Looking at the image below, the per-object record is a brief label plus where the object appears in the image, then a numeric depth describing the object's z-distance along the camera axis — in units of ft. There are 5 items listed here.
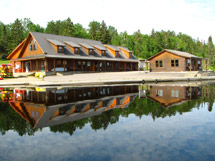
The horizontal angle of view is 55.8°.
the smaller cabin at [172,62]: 138.72
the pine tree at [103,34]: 272.15
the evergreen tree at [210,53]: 379.55
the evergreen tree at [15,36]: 249.14
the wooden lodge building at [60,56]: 124.57
